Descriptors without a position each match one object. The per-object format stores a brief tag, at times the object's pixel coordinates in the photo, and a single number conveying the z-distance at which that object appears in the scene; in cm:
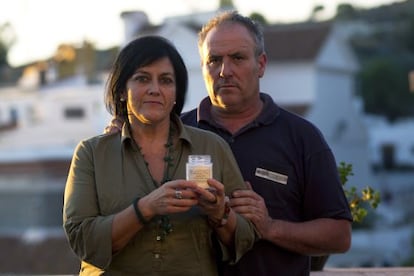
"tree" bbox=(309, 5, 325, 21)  8562
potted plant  530
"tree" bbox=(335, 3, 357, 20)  9500
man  354
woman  296
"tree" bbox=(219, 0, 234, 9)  3784
